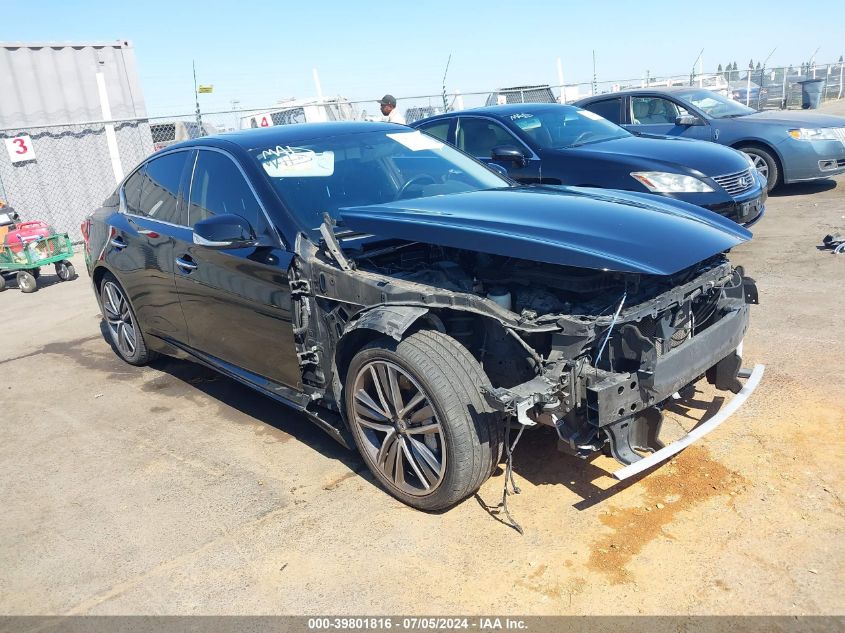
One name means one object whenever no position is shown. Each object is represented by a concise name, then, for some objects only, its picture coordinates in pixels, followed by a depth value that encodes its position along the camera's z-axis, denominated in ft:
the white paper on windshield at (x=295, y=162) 12.82
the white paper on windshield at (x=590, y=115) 27.12
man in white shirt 31.27
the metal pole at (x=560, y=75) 61.71
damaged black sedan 9.41
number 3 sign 37.04
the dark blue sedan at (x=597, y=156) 22.65
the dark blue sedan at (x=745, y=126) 32.04
